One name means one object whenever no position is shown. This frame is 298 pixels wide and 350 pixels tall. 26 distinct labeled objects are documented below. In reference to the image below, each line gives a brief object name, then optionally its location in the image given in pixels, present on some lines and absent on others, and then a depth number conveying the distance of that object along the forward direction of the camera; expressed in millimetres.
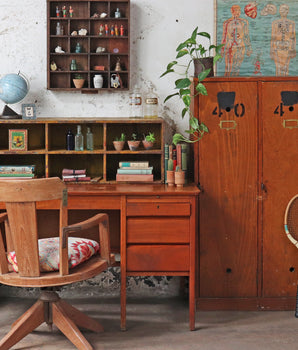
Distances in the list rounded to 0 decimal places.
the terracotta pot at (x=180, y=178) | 3344
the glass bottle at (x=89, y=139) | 3721
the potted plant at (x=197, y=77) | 3352
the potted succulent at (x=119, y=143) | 3615
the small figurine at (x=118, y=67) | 3789
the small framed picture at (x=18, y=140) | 3611
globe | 3650
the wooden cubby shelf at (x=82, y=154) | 3883
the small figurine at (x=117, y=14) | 3736
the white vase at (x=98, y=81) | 3773
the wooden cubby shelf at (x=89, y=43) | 3760
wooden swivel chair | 2562
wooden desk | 3178
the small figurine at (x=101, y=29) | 3775
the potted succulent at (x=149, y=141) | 3602
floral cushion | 2705
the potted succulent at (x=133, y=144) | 3592
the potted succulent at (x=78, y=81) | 3775
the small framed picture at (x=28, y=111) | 3674
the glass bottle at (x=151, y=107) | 3689
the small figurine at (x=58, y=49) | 3773
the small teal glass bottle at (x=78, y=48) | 3781
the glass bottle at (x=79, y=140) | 3665
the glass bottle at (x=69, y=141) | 3654
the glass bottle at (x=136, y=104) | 3732
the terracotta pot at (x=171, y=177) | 3426
